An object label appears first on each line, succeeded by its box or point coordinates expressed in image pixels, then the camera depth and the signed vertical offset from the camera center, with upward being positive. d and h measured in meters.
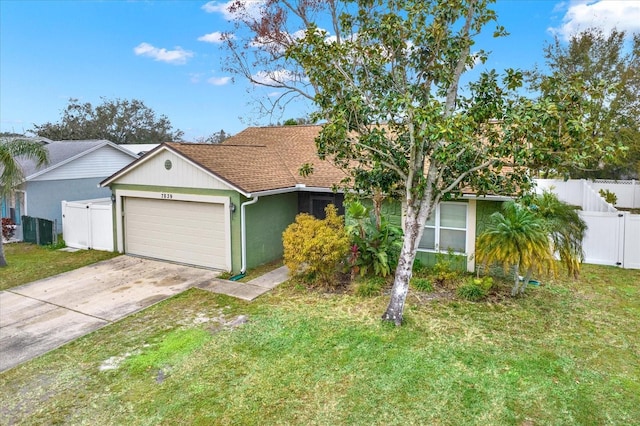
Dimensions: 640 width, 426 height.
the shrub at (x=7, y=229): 16.84 -1.55
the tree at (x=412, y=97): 7.57 +1.94
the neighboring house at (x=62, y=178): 16.91 +0.65
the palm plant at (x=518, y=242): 8.45 -1.13
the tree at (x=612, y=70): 23.31 +7.85
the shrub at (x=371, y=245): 10.40 -1.45
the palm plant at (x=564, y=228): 8.87 -0.86
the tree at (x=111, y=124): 41.03 +7.86
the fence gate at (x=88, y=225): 14.57 -1.24
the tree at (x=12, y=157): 12.77 +1.21
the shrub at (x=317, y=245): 9.85 -1.35
